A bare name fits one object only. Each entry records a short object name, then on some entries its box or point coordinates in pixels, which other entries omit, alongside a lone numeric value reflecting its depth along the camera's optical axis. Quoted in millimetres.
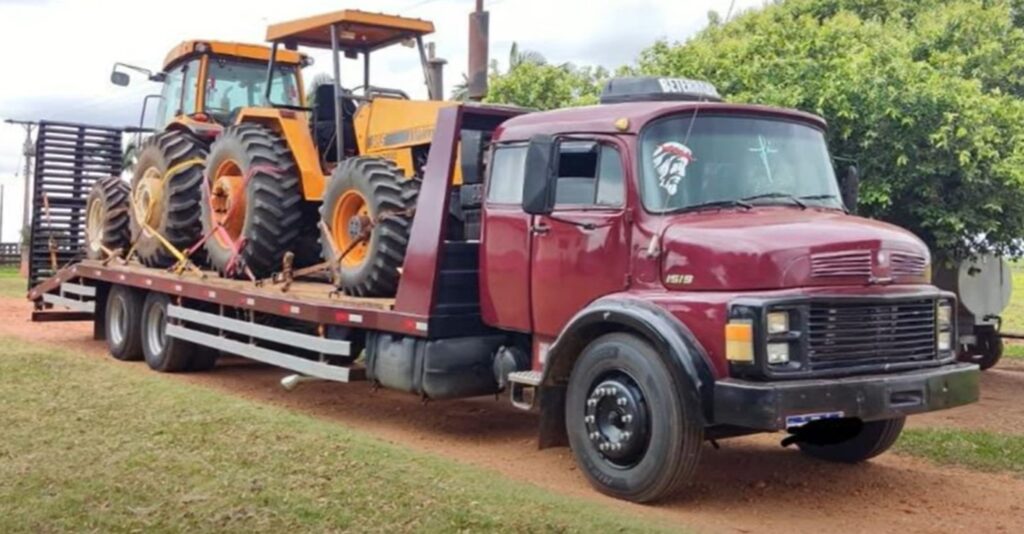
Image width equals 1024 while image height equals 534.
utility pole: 38516
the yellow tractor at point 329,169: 8789
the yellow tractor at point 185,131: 11852
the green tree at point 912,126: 10852
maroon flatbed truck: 6031
